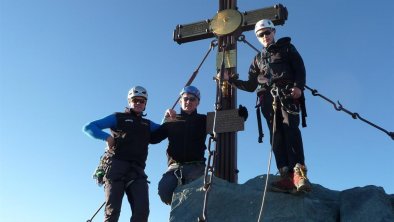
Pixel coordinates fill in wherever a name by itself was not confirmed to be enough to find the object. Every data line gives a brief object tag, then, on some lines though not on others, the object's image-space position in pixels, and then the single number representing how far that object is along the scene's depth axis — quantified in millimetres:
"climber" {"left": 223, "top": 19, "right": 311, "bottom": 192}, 5750
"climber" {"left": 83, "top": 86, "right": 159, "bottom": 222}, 6219
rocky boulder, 5355
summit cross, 7445
